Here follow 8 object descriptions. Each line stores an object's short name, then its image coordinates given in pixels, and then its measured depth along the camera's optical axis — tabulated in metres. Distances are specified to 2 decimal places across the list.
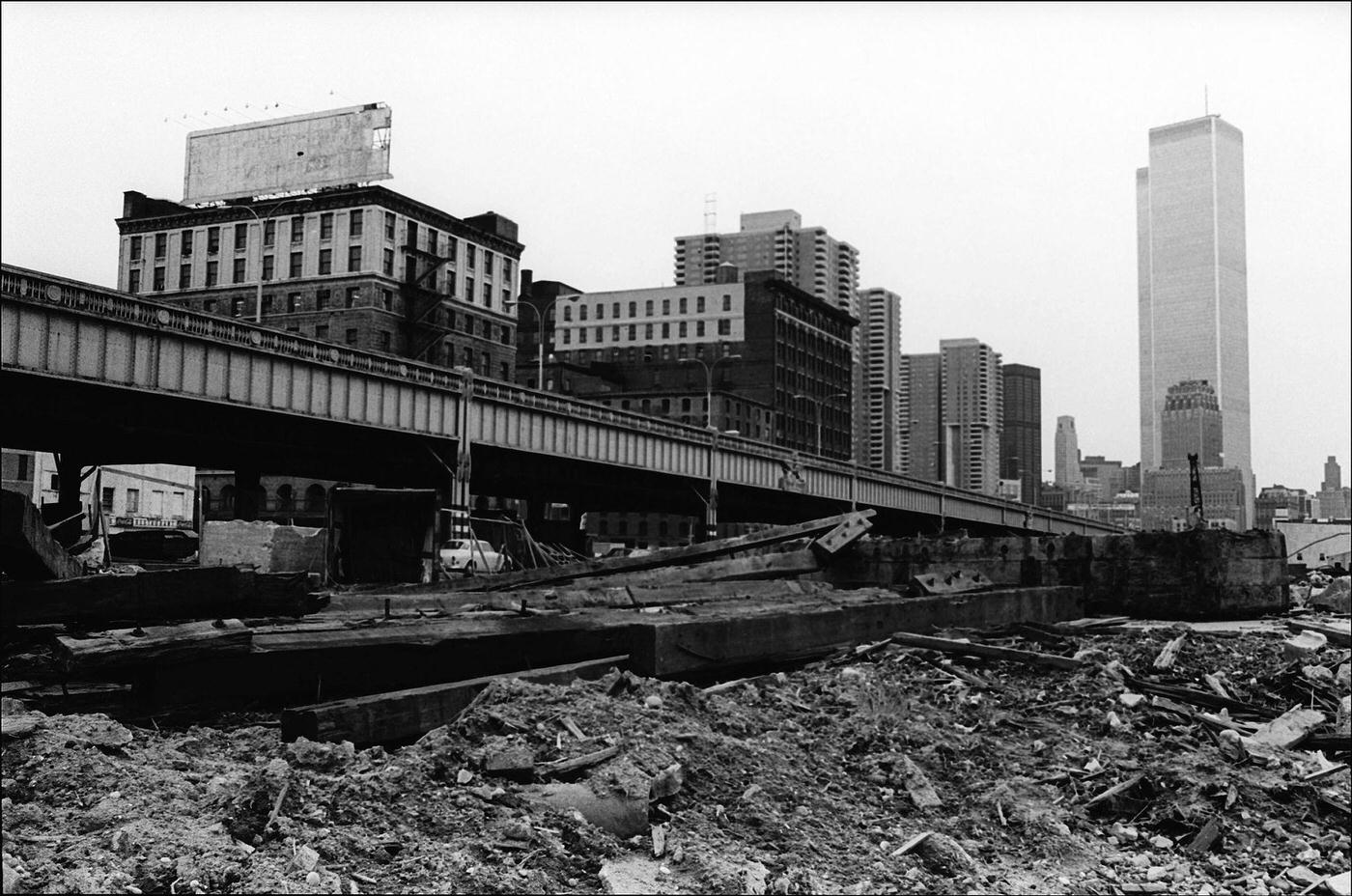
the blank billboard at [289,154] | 79.31
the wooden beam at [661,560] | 15.62
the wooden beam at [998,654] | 12.97
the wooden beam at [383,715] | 7.16
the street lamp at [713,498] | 57.09
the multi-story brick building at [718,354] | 122.88
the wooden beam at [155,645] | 6.74
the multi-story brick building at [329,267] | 81.56
